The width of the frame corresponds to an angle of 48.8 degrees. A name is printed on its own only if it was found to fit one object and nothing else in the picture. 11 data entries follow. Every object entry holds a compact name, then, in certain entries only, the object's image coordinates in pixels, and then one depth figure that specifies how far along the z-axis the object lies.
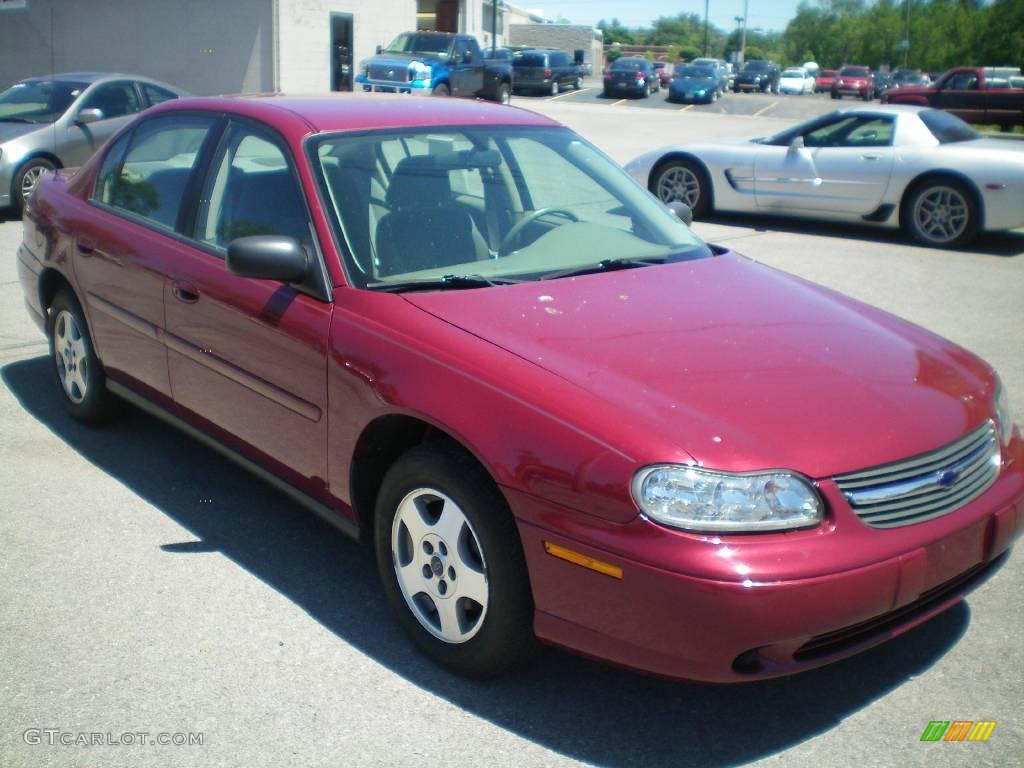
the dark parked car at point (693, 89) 43.47
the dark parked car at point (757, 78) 57.94
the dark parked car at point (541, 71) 41.81
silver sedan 11.56
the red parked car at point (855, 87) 54.89
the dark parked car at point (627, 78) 43.69
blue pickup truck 27.30
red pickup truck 28.48
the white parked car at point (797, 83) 60.44
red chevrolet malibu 2.83
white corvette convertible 10.88
